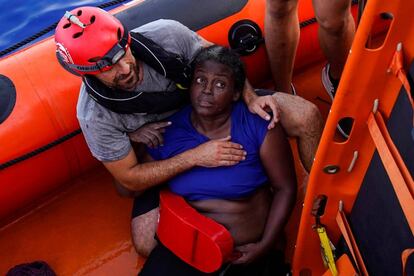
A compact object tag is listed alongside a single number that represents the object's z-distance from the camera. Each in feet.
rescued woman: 6.56
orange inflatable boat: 3.93
